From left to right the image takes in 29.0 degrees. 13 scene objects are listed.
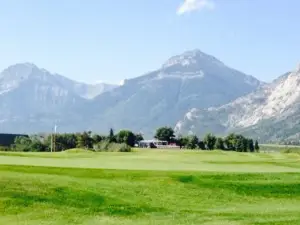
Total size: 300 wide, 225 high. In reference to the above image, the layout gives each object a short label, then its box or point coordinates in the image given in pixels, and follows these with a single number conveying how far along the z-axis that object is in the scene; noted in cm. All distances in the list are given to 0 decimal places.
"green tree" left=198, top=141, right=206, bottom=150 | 19038
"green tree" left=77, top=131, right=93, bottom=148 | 17438
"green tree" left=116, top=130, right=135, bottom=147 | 18212
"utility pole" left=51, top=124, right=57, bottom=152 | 17019
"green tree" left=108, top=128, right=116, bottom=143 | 17485
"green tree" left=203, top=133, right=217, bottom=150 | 18862
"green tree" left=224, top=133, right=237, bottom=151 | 19382
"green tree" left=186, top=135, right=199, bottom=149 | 19326
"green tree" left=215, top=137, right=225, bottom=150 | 18849
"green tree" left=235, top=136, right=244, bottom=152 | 19475
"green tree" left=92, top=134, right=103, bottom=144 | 17638
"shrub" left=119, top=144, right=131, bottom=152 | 12962
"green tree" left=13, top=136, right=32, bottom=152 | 17700
